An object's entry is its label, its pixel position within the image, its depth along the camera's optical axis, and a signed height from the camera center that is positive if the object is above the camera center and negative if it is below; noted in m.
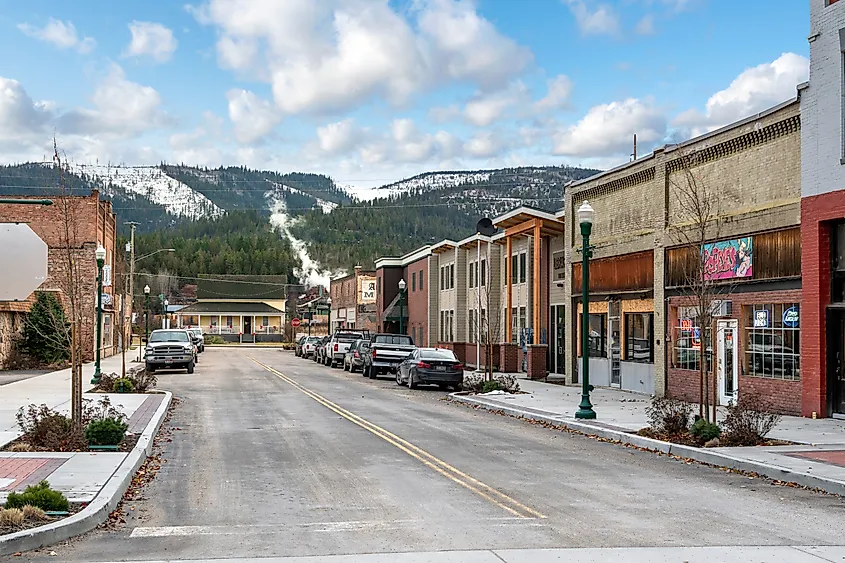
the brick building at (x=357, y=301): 80.06 +1.08
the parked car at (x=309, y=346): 68.43 -2.38
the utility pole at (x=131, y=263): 68.26 +3.59
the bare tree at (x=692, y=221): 24.70 +2.49
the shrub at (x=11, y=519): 9.54 -2.00
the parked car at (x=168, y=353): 45.72 -1.84
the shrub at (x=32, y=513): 9.83 -2.01
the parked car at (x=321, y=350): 61.12 -2.34
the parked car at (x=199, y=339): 76.30 -2.06
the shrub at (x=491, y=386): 30.75 -2.32
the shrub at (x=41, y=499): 10.20 -1.95
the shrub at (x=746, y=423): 16.73 -1.96
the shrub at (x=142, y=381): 29.62 -2.06
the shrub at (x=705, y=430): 16.78 -2.06
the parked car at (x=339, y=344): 54.66 -1.74
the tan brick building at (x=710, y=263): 22.61 +1.30
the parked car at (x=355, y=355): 47.19 -2.15
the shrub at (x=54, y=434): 15.41 -1.93
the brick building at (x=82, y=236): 49.53 +4.03
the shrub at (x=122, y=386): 29.06 -2.15
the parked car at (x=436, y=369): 34.91 -2.03
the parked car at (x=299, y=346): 74.12 -2.52
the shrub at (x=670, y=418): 18.09 -2.01
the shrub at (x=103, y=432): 15.53 -1.89
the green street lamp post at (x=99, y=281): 32.28 +1.13
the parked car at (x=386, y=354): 42.70 -1.80
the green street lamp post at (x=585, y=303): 22.12 +0.22
